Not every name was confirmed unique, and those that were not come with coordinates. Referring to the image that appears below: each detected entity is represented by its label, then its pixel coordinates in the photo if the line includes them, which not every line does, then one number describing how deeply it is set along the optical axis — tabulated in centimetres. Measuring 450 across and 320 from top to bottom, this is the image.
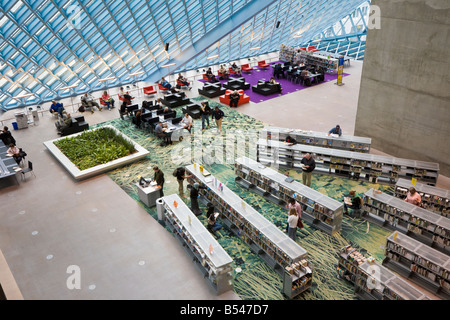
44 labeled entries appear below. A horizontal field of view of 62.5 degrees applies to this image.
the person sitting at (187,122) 2029
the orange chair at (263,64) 3428
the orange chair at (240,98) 2512
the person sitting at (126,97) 2403
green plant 1744
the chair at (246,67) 3328
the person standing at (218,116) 2024
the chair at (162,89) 2827
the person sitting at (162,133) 1938
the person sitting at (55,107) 2340
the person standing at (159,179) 1432
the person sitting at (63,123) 2089
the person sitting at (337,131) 1742
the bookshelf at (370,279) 914
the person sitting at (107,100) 2484
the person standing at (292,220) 1157
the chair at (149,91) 2734
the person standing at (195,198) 1342
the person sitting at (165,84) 2816
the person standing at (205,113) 2114
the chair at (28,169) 1628
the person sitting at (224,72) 3086
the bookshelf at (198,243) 1013
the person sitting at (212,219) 1263
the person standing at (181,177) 1434
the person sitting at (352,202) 1315
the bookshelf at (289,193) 1255
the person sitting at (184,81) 2866
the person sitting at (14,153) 1733
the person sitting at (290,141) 1673
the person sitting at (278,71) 3086
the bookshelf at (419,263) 1002
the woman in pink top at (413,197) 1248
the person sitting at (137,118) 2109
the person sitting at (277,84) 2735
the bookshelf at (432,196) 1285
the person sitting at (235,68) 3166
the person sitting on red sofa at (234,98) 2449
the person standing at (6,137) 1894
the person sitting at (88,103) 2458
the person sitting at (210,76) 2983
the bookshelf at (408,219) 1157
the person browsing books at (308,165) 1442
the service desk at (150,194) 1420
